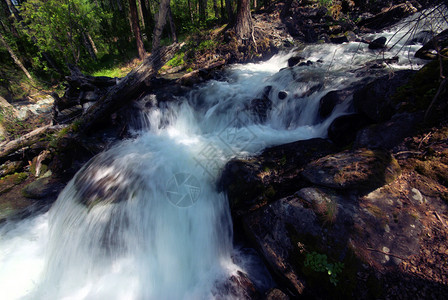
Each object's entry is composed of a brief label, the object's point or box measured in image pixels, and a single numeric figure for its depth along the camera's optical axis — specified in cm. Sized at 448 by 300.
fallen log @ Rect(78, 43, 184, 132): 605
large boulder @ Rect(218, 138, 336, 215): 360
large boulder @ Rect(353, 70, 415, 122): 376
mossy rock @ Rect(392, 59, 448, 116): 317
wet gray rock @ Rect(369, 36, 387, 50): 796
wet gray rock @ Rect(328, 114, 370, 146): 438
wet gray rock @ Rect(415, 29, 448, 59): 515
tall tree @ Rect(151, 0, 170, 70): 623
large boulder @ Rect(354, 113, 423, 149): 311
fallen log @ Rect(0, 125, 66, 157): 579
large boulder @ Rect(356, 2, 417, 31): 979
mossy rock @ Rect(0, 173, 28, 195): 531
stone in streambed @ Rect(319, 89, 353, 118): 516
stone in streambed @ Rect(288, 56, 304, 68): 911
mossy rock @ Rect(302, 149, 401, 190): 267
